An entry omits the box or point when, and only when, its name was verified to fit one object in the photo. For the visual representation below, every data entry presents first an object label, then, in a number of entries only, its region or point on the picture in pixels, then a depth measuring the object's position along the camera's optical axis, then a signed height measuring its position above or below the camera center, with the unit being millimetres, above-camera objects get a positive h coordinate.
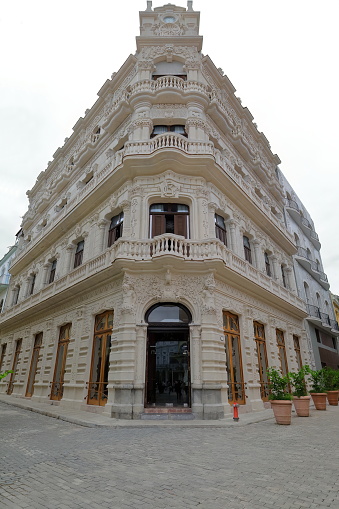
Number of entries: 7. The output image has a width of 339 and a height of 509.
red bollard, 10211 -890
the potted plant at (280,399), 9758 -446
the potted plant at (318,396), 13891 -467
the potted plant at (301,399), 11469 -492
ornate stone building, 11867 +5431
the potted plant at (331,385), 15752 +1
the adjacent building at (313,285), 24172 +8396
